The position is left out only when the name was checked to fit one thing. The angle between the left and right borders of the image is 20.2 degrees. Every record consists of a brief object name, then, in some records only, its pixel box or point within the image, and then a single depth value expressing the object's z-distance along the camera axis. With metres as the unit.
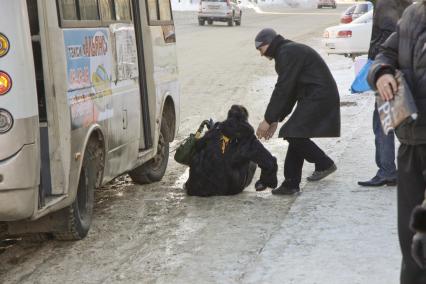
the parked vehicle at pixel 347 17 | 38.85
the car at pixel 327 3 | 104.57
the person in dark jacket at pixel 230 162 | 10.81
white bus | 7.25
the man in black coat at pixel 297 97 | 10.66
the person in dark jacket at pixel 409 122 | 5.20
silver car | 60.30
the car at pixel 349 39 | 28.44
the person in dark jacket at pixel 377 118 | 10.64
